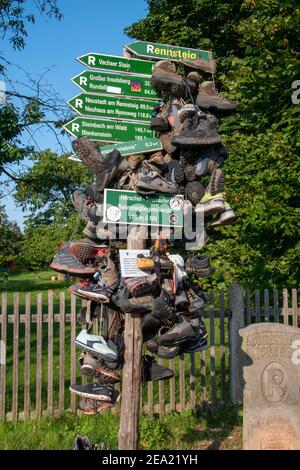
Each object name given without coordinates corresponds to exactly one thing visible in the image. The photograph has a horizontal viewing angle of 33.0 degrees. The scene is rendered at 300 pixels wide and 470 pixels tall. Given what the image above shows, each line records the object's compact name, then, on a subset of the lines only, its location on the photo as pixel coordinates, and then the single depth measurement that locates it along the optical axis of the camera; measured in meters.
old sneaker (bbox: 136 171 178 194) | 3.70
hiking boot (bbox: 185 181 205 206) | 3.90
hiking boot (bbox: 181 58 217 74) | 4.16
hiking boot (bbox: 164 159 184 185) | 3.95
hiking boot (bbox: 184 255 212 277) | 3.88
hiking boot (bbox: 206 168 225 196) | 3.85
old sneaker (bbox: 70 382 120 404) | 3.66
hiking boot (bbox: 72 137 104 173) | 3.80
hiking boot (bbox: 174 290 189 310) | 3.71
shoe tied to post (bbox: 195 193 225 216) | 3.75
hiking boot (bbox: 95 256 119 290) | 3.78
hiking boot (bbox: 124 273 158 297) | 3.59
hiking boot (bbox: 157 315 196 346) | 3.69
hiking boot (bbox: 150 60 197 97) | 3.98
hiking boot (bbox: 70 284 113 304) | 3.69
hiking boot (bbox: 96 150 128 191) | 3.75
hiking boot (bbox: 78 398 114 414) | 3.81
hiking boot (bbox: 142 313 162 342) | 3.73
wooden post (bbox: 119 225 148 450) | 3.78
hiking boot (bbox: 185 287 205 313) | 3.87
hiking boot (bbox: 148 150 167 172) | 3.99
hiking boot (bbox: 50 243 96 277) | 3.91
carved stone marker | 4.95
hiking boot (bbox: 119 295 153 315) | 3.63
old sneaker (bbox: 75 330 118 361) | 3.66
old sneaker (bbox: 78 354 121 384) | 3.73
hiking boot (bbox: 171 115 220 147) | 3.76
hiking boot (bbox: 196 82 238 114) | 4.04
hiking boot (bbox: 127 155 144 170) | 3.94
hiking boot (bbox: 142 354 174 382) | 3.91
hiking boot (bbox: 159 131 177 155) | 4.01
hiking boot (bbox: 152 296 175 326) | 3.61
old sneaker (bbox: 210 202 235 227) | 3.85
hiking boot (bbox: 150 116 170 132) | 3.97
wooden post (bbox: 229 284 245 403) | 6.92
